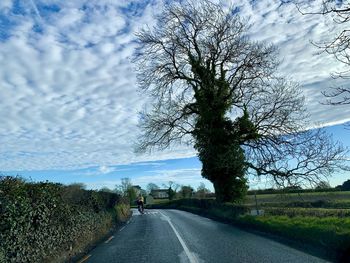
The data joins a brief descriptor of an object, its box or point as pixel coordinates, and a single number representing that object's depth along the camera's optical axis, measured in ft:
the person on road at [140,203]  154.51
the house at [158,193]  501.15
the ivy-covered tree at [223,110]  103.24
